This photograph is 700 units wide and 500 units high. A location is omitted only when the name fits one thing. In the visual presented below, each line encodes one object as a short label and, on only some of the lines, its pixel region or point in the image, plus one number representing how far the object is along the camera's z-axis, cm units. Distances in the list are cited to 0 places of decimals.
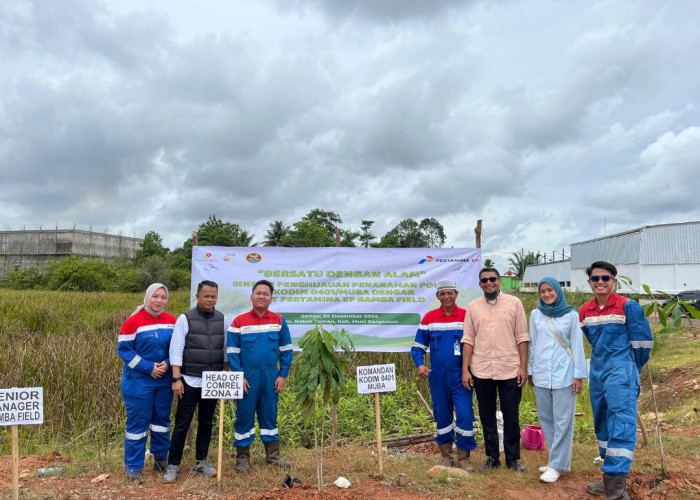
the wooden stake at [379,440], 421
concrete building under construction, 4806
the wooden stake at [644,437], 516
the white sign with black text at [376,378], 435
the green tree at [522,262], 6544
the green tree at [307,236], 3588
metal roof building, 3212
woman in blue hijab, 413
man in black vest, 427
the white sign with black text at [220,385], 410
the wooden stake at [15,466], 340
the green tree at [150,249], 4031
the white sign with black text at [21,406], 357
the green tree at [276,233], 4393
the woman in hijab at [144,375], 422
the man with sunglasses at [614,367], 370
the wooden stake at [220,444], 406
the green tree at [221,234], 3834
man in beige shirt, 434
